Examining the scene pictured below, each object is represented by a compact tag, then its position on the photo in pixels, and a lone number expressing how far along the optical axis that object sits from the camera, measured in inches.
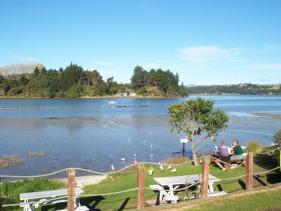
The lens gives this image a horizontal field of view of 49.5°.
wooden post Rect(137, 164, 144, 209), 333.8
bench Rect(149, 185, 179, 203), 368.4
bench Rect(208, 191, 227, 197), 372.3
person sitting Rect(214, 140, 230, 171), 543.1
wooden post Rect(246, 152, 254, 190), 393.4
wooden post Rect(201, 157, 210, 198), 361.5
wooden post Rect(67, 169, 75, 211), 305.0
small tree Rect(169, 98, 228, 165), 718.8
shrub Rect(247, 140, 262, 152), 733.9
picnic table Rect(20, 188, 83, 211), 355.4
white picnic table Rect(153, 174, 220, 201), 387.9
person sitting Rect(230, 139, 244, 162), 551.7
